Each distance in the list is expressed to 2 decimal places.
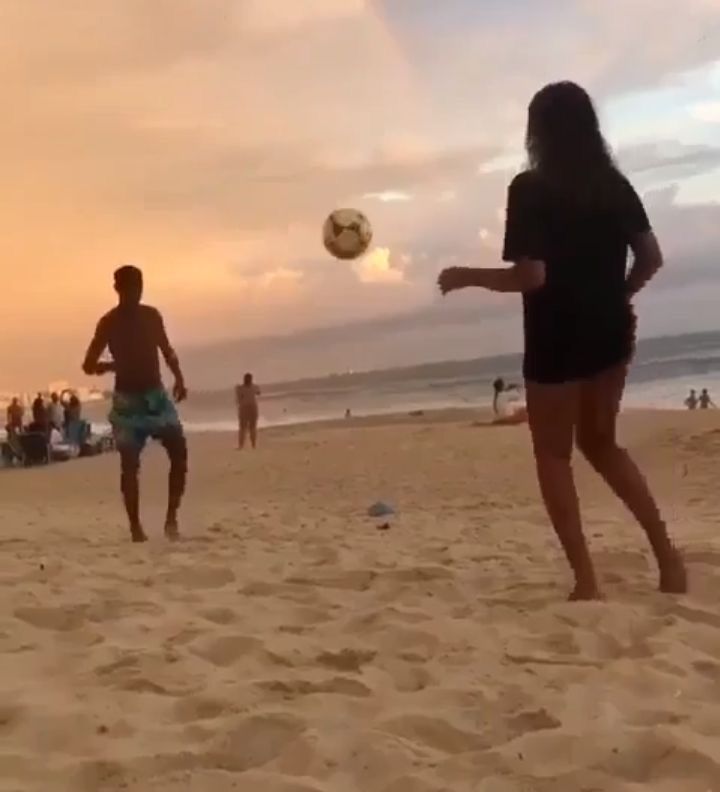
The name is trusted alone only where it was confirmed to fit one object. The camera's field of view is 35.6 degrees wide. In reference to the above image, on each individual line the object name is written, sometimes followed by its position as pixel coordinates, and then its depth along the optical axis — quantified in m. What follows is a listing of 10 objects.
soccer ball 8.02
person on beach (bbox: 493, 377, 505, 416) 24.64
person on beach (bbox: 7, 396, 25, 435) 19.92
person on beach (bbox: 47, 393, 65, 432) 20.08
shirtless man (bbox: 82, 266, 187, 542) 6.00
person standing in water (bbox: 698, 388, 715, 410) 25.50
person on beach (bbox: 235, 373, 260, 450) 18.50
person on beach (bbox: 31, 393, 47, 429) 19.38
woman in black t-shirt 3.72
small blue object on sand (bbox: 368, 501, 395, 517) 8.08
